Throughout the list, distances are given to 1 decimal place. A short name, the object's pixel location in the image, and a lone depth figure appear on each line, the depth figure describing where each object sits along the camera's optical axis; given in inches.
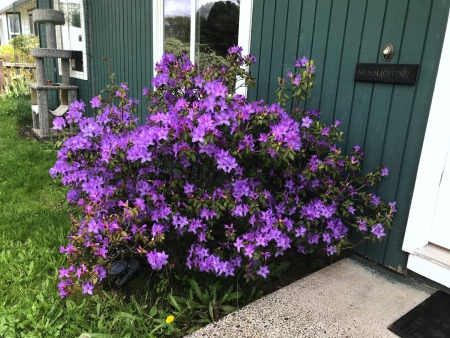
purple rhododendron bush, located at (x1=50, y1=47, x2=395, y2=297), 80.8
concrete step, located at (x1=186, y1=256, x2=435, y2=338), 74.4
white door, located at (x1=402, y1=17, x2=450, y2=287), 85.6
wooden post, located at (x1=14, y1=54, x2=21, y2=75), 429.5
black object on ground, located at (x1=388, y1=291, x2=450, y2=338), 74.7
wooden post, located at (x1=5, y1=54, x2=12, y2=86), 419.5
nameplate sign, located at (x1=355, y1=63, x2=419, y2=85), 90.4
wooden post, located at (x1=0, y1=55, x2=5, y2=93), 431.8
